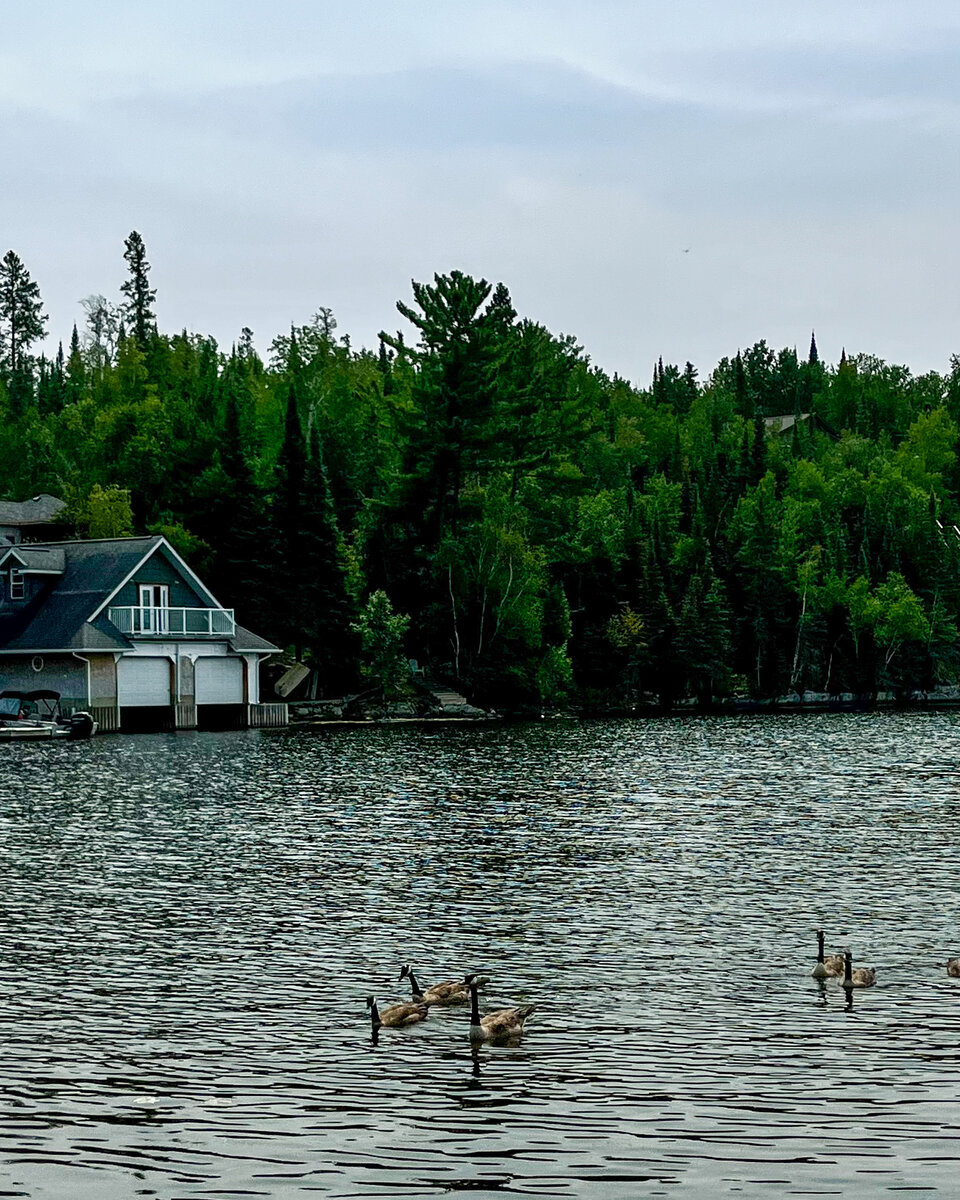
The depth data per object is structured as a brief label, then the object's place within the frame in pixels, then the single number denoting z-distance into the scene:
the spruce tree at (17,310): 182.88
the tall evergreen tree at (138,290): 154.62
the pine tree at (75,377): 145.75
